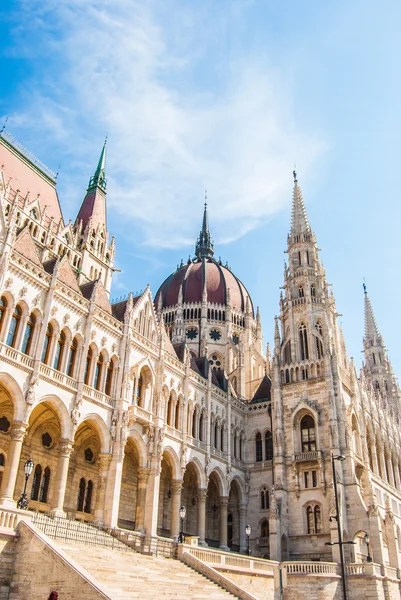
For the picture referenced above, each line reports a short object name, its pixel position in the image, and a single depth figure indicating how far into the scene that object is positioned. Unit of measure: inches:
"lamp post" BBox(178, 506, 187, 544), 1079.2
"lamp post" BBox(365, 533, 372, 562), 1280.0
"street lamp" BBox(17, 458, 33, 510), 809.5
